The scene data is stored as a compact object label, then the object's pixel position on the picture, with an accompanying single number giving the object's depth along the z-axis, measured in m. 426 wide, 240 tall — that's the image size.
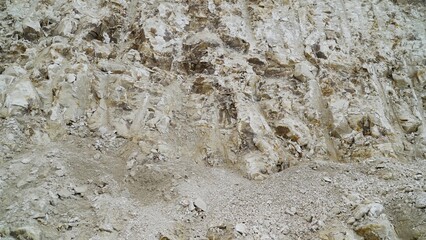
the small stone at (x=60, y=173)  8.52
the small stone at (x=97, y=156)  9.69
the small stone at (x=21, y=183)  8.04
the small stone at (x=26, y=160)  8.75
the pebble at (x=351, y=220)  7.19
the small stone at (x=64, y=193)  8.04
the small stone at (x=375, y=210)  7.19
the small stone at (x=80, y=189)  8.36
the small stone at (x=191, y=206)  8.44
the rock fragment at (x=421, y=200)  7.13
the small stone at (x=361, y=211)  7.19
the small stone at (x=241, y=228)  7.41
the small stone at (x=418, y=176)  8.60
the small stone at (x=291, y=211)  7.94
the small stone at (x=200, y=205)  8.48
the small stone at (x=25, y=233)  6.70
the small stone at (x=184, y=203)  8.55
